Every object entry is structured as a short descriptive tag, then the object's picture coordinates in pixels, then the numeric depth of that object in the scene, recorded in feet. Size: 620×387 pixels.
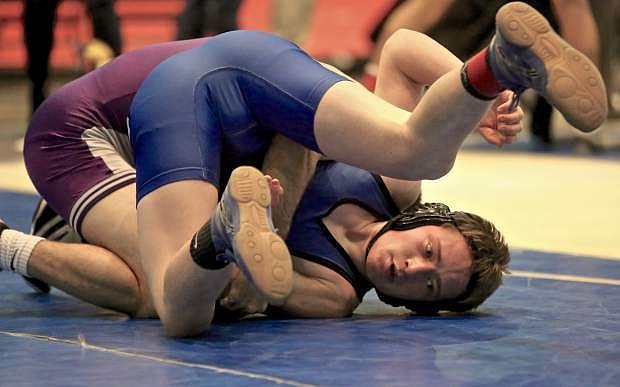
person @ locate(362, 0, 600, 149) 36.68
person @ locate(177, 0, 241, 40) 52.03
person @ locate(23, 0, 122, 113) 46.96
